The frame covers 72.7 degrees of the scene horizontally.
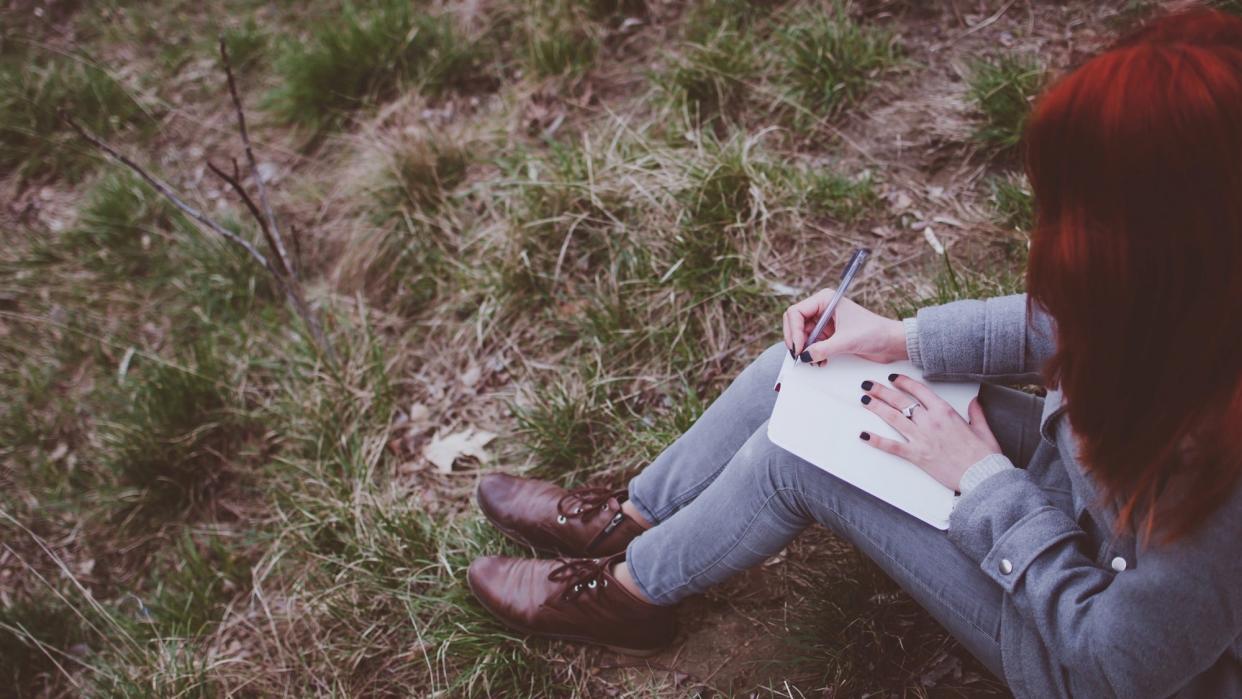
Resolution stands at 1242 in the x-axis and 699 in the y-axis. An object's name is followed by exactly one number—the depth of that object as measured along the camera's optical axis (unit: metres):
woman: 1.08
